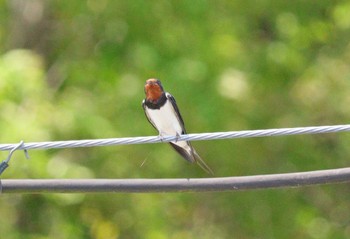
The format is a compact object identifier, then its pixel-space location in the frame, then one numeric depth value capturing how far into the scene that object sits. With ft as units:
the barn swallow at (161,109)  42.91
